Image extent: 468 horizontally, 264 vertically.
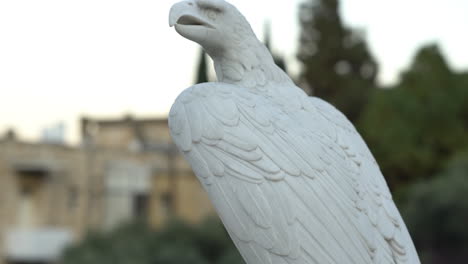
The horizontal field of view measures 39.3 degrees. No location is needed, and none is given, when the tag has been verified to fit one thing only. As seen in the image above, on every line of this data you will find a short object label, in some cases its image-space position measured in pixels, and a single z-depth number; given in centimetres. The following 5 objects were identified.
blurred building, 1580
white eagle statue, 255
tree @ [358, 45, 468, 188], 1833
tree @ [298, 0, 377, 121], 2461
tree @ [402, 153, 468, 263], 1373
